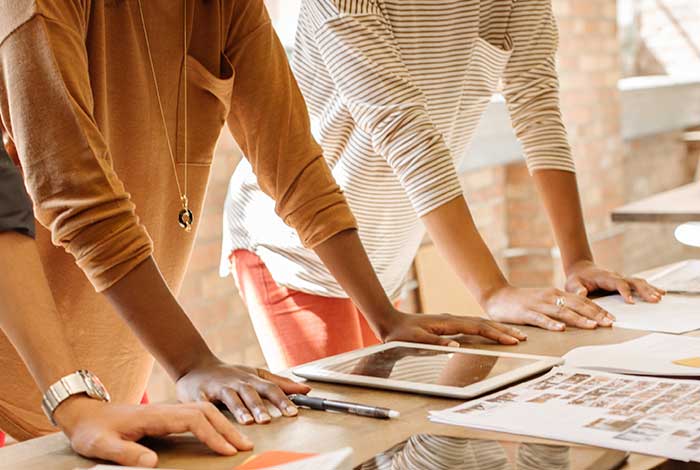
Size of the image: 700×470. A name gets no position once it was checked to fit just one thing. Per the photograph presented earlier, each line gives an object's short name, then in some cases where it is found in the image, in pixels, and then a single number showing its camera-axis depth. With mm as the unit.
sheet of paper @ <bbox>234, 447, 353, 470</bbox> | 1193
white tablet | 1432
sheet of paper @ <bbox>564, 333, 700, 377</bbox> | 1474
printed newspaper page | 1234
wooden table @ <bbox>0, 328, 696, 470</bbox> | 1273
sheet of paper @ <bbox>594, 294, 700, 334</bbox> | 1723
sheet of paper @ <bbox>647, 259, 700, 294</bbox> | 2001
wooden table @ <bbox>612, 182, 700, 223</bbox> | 3015
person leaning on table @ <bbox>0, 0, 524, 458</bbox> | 1408
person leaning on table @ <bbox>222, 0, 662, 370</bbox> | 1861
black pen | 1359
